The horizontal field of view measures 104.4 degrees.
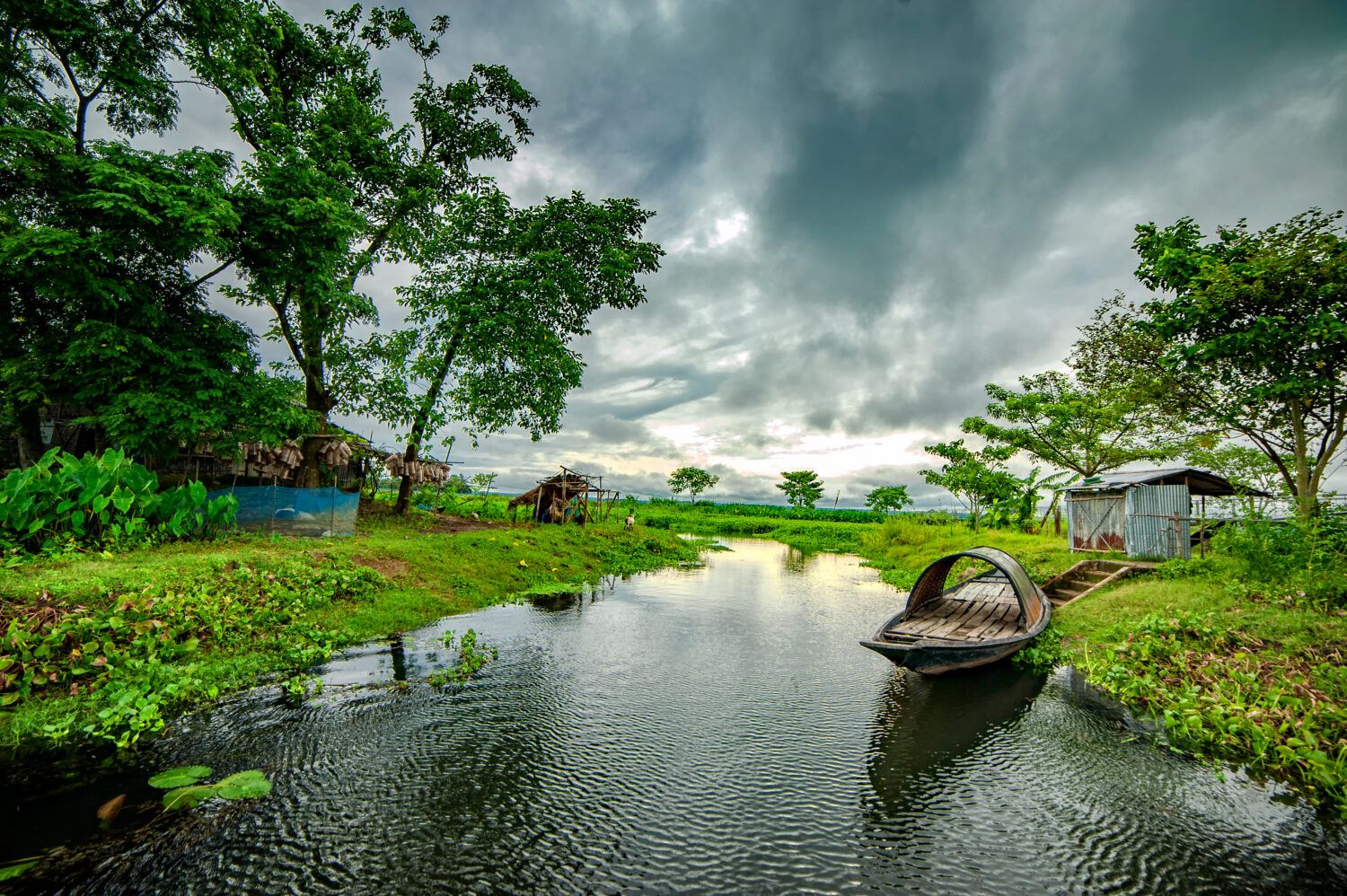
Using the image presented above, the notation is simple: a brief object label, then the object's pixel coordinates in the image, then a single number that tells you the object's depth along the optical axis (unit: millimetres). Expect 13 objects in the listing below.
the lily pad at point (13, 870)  3486
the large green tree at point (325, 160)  13430
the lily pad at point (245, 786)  4564
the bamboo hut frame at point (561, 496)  24469
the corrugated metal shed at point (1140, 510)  15148
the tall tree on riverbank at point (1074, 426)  24516
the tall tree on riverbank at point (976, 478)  29156
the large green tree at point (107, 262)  10695
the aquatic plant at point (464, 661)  7543
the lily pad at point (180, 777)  4539
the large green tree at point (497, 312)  18672
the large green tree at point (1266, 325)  11406
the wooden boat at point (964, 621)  8266
